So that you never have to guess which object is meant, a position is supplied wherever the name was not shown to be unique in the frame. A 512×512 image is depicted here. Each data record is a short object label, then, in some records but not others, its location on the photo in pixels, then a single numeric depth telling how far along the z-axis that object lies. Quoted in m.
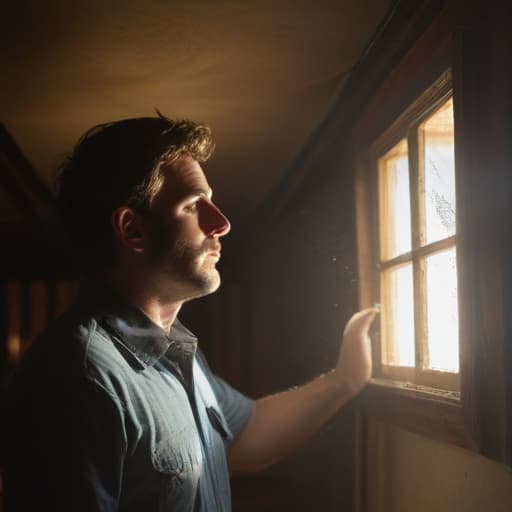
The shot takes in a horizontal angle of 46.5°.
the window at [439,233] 0.98
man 1.14
